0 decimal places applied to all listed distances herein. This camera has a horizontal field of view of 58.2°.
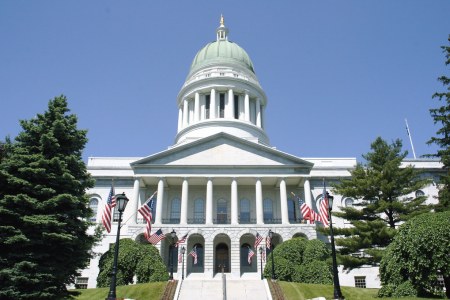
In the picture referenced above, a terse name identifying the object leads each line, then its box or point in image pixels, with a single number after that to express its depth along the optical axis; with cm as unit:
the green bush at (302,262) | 2988
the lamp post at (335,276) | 1648
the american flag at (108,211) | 2495
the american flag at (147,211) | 2827
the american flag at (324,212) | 2749
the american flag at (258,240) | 3227
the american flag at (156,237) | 2885
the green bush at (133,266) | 2970
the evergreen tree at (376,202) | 2945
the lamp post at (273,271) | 2948
